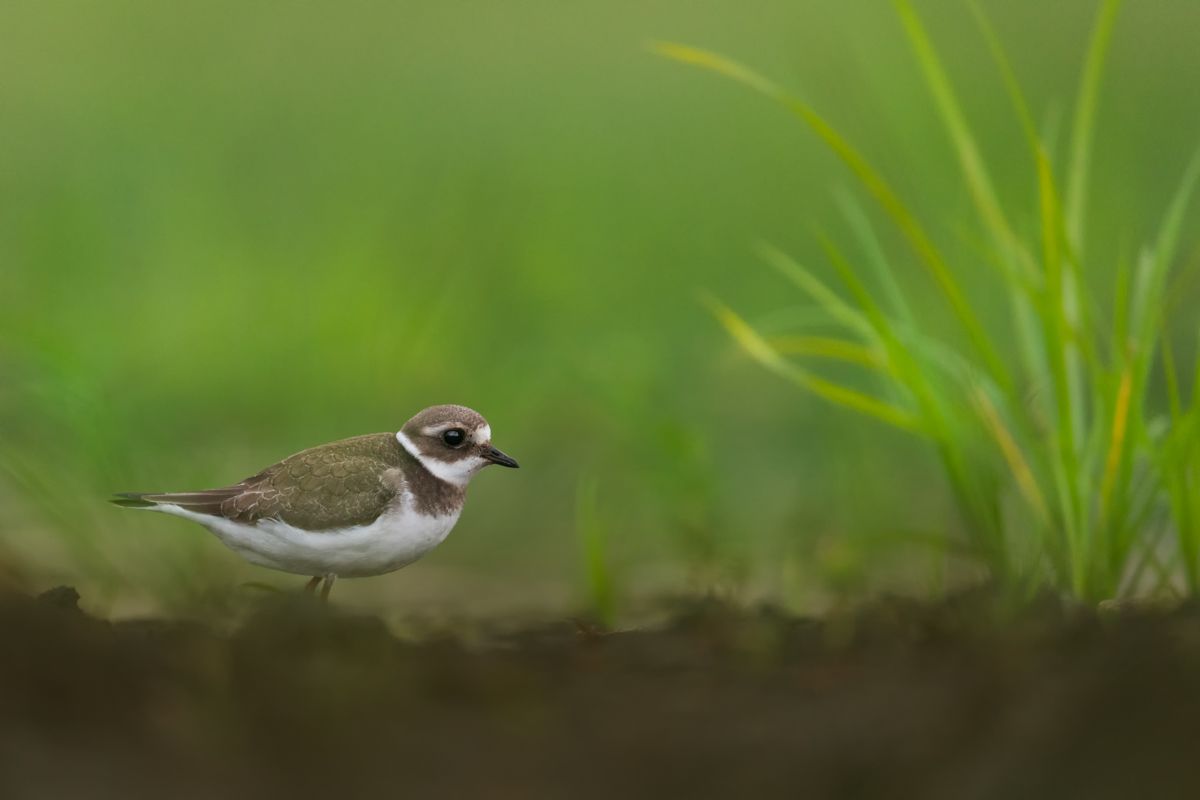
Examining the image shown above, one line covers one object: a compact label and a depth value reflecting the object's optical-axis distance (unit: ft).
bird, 14.15
